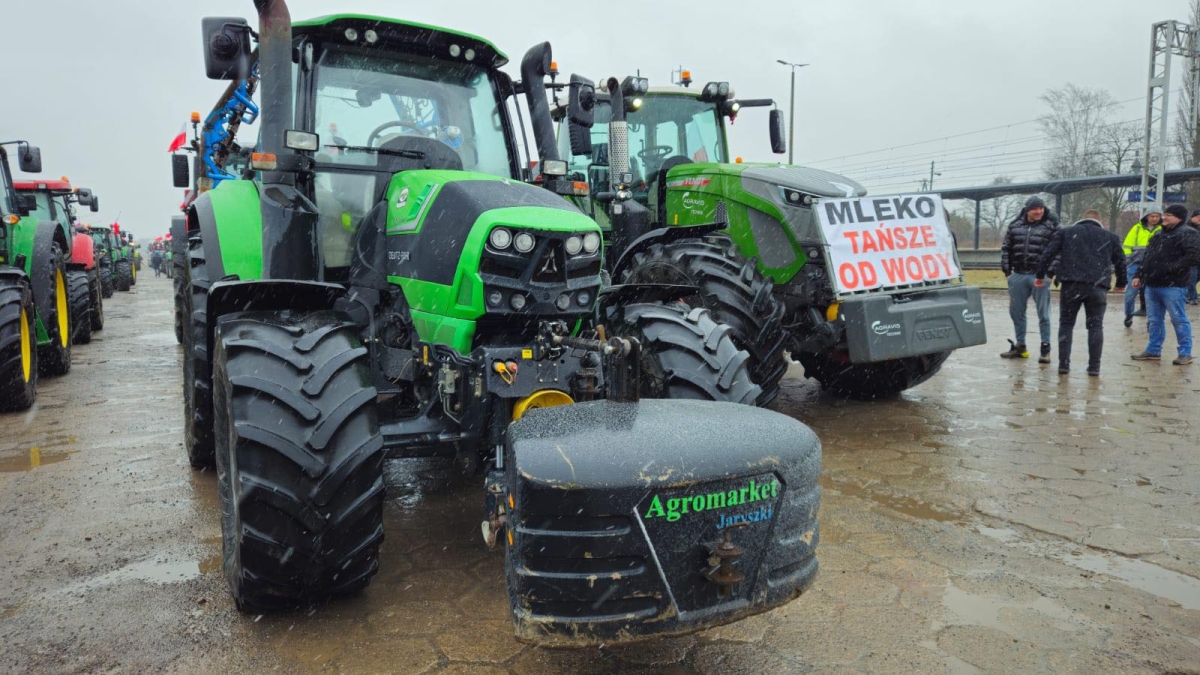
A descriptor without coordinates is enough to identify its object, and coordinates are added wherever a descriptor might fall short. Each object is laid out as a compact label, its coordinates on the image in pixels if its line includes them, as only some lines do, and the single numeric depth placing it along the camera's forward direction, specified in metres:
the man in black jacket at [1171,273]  8.27
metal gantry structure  19.08
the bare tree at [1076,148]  33.56
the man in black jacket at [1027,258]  8.61
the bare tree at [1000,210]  32.38
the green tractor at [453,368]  2.12
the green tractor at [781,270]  5.38
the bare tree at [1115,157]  28.50
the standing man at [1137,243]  9.62
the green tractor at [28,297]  6.28
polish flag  9.70
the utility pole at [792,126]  31.28
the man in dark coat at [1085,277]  7.83
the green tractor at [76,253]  10.46
